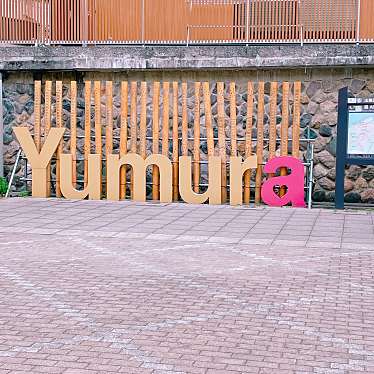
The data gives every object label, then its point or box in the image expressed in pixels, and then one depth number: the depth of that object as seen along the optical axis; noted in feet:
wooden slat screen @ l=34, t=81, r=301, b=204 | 40.86
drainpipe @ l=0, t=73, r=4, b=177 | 45.60
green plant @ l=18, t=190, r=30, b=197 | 44.29
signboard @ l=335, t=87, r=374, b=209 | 38.34
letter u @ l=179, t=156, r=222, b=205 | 40.81
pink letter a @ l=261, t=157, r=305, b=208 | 39.60
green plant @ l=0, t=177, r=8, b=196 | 44.32
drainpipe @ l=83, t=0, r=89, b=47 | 44.96
